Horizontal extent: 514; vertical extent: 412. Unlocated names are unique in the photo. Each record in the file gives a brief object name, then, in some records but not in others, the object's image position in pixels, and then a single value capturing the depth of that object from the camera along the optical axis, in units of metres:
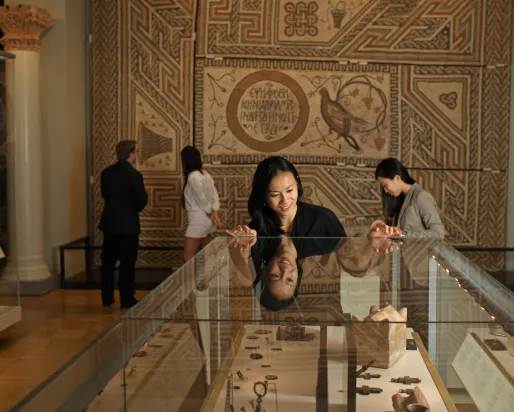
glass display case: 1.71
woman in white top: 7.40
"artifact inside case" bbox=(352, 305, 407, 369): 1.76
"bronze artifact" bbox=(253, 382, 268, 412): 1.76
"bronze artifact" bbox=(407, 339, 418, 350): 1.81
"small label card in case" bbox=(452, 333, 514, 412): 1.70
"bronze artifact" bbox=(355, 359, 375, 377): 1.79
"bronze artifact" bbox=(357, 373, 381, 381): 1.79
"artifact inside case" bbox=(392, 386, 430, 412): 1.74
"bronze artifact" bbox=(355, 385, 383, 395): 1.77
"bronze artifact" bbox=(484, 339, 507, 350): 1.78
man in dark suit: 7.12
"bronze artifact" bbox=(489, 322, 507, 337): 1.79
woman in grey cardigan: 4.78
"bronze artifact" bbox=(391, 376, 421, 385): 1.84
